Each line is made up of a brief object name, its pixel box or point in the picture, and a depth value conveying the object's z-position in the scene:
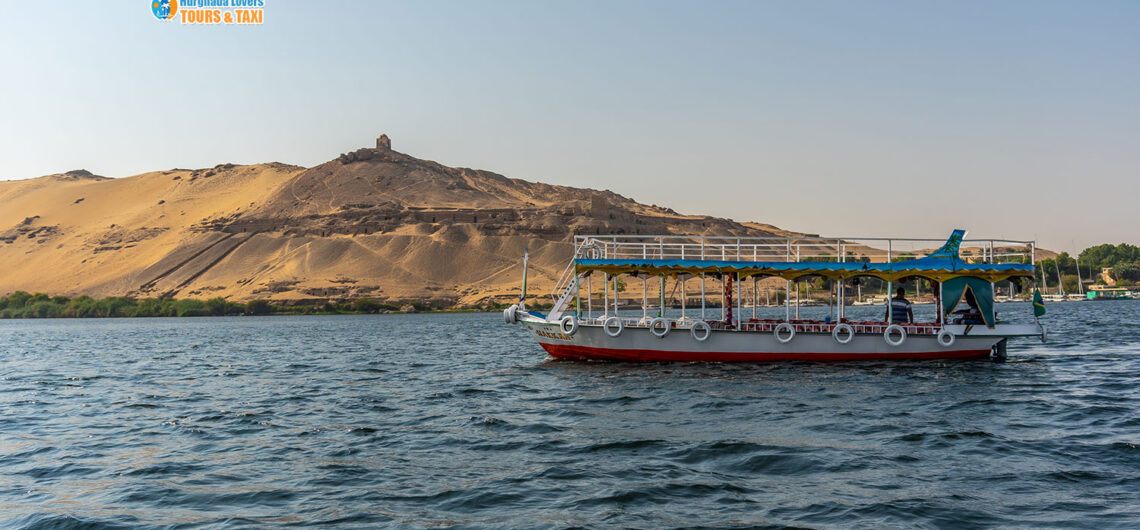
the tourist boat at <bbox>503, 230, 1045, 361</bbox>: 29.53
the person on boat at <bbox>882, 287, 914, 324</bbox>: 29.75
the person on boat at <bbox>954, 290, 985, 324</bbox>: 30.07
